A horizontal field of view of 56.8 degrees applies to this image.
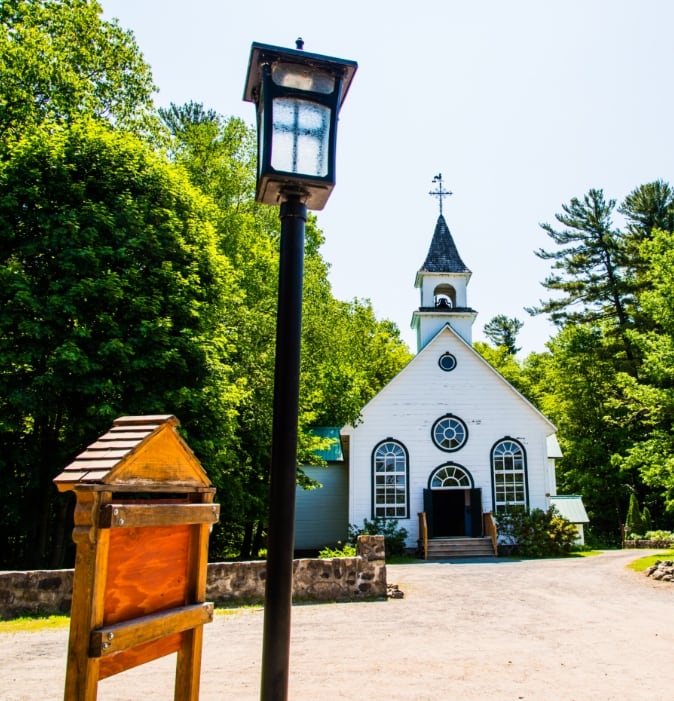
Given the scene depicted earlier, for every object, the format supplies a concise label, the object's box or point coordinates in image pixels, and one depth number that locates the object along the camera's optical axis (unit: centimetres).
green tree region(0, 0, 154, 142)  1870
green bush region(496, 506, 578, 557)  2292
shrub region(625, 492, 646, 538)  3256
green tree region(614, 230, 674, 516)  2305
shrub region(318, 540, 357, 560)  1758
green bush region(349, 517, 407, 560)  2344
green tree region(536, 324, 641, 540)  3891
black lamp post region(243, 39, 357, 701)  320
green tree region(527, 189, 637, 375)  4069
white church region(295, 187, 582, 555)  2473
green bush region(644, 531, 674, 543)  2760
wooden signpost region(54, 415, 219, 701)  268
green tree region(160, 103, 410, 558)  2105
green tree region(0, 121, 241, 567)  1428
